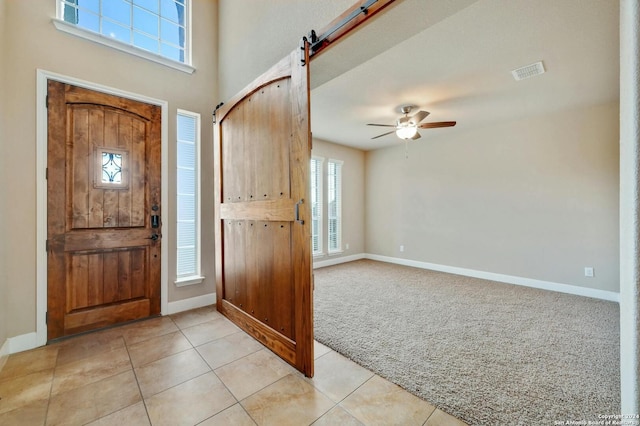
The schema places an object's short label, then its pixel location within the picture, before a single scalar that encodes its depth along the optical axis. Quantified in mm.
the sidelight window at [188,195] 3062
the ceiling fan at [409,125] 3648
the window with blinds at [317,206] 5520
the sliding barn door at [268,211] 1912
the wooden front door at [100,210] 2371
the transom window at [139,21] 2535
